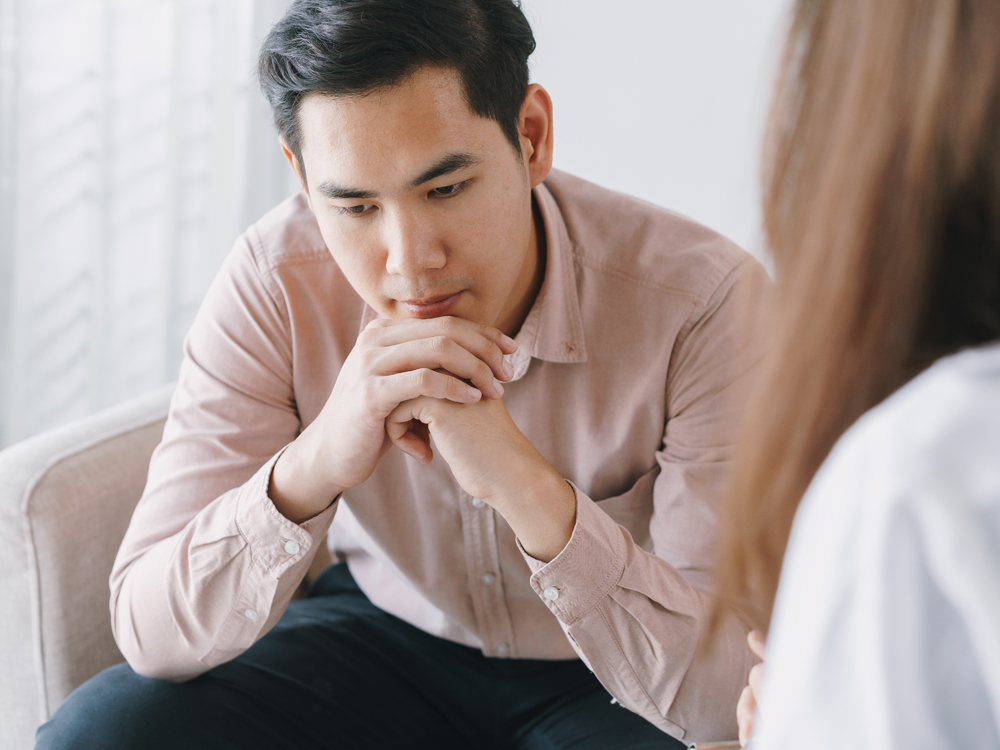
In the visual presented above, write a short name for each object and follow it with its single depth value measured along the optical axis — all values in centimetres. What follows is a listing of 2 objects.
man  96
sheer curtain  179
